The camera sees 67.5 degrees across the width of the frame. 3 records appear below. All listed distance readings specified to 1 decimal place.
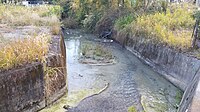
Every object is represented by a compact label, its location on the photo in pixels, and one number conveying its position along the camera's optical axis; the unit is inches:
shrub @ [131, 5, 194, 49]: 264.2
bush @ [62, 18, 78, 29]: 588.9
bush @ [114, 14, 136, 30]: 407.9
